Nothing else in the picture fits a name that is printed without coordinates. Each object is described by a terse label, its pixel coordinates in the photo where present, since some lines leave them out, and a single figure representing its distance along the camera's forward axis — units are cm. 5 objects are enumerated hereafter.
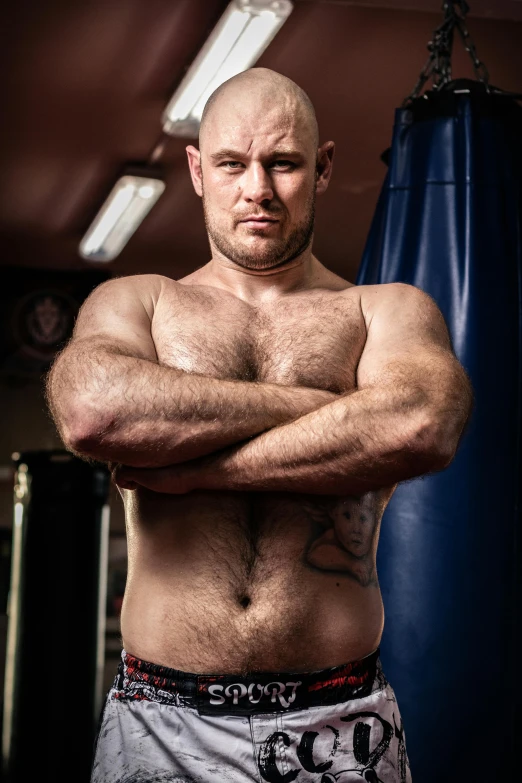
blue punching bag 219
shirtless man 146
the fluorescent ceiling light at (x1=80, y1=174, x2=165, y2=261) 479
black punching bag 416
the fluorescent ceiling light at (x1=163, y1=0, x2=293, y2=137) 297
